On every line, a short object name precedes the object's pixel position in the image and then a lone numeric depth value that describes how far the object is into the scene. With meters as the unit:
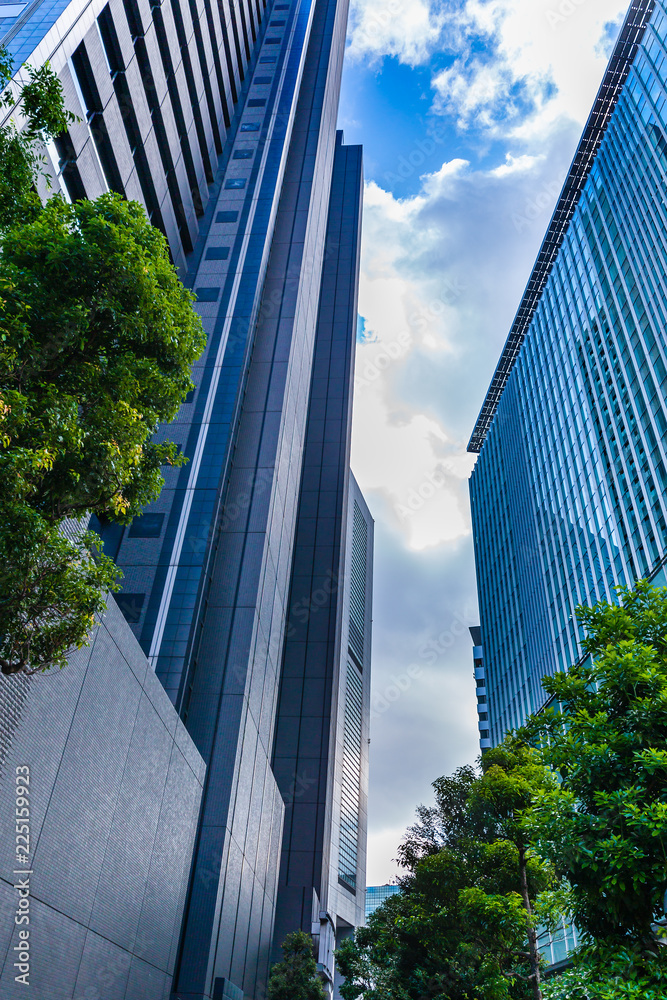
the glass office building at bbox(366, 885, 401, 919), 162.00
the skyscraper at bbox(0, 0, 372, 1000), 19.41
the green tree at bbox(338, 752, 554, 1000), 17.52
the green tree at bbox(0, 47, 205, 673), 6.32
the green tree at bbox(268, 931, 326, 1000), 23.92
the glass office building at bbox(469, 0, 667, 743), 51.16
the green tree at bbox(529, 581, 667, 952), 8.41
